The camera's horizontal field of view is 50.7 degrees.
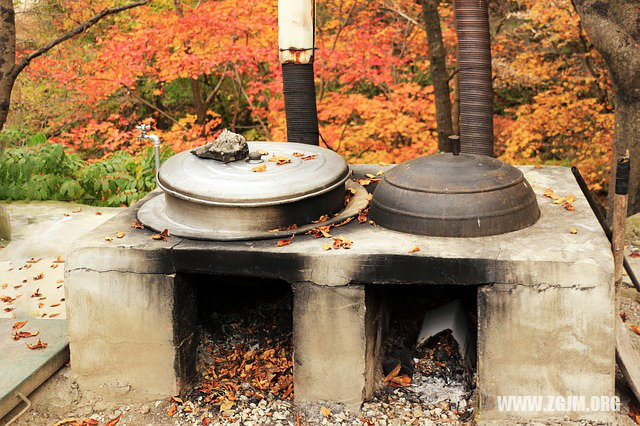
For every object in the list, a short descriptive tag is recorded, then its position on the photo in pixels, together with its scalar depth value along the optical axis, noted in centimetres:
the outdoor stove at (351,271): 477
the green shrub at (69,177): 1009
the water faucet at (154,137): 801
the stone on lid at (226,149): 584
